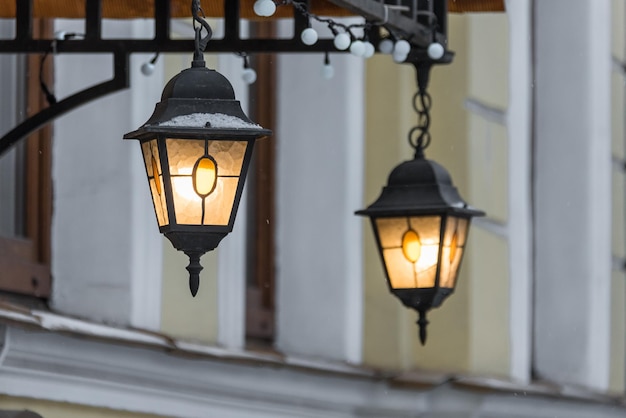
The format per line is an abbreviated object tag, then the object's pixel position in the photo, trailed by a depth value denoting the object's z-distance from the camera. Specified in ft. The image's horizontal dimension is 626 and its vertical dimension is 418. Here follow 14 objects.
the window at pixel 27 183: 35.63
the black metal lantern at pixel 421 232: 33.42
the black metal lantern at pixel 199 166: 25.83
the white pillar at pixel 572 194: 50.47
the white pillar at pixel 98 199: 36.54
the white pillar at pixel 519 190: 47.90
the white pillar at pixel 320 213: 44.20
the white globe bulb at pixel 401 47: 32.05
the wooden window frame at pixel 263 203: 44.24
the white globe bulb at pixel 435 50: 32.93
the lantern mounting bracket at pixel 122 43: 29.35
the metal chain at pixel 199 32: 25.74
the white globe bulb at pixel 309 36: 29.73
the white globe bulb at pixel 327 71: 32.93
